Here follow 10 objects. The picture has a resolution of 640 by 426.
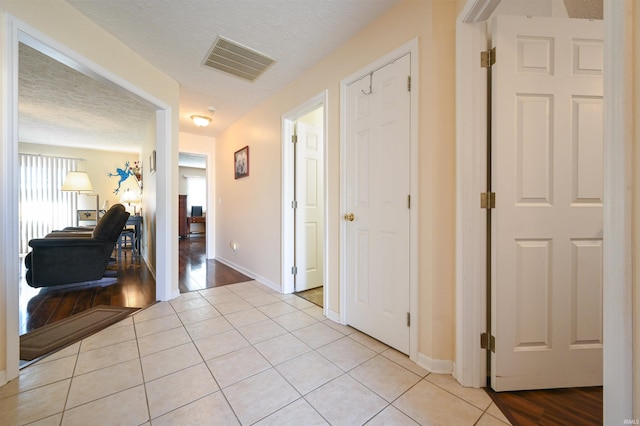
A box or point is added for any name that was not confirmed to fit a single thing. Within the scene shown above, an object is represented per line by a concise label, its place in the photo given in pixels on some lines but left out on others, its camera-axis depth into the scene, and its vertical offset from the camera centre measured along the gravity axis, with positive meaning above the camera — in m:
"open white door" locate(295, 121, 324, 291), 2.86 +0.05
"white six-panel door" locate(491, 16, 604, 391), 1.28 +0.04
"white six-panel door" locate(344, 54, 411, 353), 1.64 +0.05
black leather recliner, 2.86 -0.54
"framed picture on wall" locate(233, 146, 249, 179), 3.59 +0.74
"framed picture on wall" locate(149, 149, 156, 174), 3.57 +0.74
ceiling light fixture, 3.58 +1.35
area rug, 1.67 -0.94
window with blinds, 5.19 +0.30
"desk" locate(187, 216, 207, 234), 8.11 -0.27
